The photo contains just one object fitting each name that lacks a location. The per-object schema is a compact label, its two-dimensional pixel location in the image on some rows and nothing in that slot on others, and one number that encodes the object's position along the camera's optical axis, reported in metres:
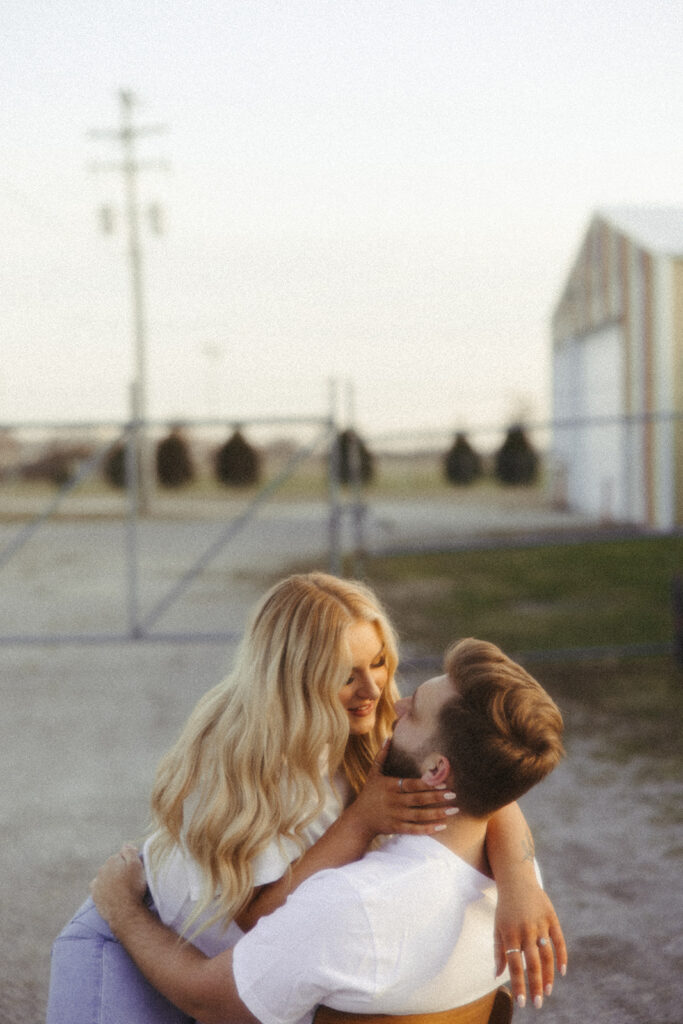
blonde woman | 1.76
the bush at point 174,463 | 29.41
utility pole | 25.62
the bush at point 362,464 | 19.69
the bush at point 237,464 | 23.67
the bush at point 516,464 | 20.48
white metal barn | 15.68
